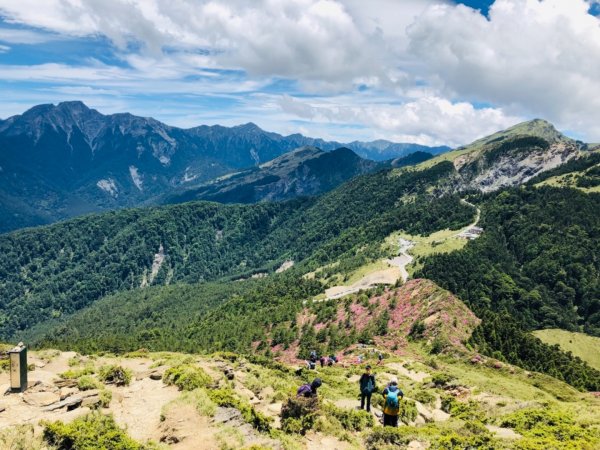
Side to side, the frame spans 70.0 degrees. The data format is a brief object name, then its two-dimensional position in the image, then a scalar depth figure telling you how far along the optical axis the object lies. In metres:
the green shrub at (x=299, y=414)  29.98
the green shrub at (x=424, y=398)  43.44
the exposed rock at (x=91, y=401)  31.52
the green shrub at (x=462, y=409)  37.91
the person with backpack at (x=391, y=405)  31.22
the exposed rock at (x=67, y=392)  33.18
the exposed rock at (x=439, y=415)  39.70
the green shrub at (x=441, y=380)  50.53
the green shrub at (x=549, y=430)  27.11
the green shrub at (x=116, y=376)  37.91
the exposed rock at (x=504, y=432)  30.36
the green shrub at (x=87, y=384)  35.25
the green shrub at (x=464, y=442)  26.78
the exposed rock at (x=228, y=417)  28.59
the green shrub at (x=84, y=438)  25.08
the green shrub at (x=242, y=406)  28.88
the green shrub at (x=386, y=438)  28.73
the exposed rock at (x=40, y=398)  31.92
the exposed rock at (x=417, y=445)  28.07
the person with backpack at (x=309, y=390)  31.70
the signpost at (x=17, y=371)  33.03
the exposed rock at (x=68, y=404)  30.56
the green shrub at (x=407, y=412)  36.03
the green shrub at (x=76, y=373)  38.84
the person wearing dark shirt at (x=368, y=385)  35.12
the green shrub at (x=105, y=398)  32.06
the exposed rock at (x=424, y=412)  38.06
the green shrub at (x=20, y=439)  24.33
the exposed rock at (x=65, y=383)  36.31
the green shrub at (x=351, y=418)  32.34
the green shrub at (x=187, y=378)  36.03
